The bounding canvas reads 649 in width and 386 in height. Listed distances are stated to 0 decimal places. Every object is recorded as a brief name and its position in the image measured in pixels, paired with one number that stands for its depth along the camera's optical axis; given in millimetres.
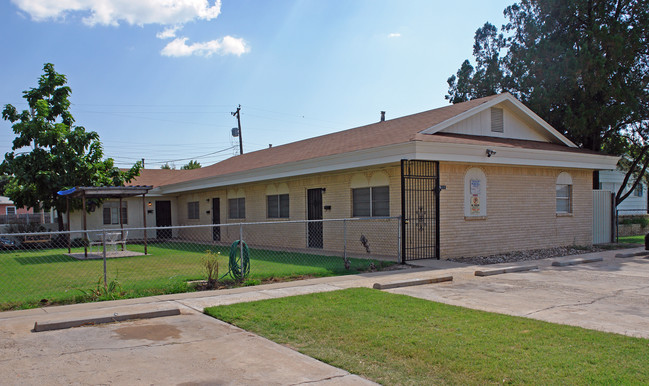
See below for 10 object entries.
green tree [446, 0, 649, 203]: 21656
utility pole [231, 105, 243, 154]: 45031
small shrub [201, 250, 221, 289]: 10086
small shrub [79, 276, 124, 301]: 9072
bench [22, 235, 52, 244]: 22938
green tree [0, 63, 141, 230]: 24172
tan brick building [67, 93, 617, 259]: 14188
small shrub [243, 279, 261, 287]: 10383
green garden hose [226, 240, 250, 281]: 10688
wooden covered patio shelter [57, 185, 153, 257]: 17858
